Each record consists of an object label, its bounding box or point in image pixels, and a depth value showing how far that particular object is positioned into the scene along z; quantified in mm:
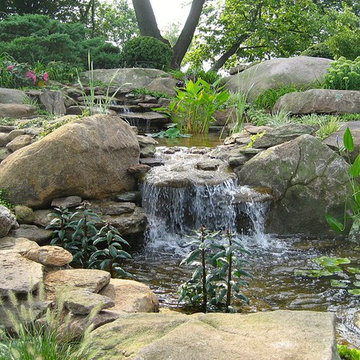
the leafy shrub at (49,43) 12477
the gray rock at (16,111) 8430
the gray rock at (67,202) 5203
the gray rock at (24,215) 5074
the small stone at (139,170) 5984
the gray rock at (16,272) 3018
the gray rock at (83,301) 2797
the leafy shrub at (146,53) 14508
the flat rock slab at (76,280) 3250
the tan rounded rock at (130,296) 3205
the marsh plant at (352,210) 4773
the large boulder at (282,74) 11977
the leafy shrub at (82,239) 4184
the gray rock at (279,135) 6871
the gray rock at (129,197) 5777
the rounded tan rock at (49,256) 3602
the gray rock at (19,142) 6155
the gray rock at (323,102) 9461
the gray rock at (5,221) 4469
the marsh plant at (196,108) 9406
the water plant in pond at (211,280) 3490
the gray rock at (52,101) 9523
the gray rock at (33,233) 4785
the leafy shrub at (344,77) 10484
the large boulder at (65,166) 5273
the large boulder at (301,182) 6082
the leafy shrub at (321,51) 15231
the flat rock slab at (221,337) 1974
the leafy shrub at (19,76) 10578
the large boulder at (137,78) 12438
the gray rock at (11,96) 9180
